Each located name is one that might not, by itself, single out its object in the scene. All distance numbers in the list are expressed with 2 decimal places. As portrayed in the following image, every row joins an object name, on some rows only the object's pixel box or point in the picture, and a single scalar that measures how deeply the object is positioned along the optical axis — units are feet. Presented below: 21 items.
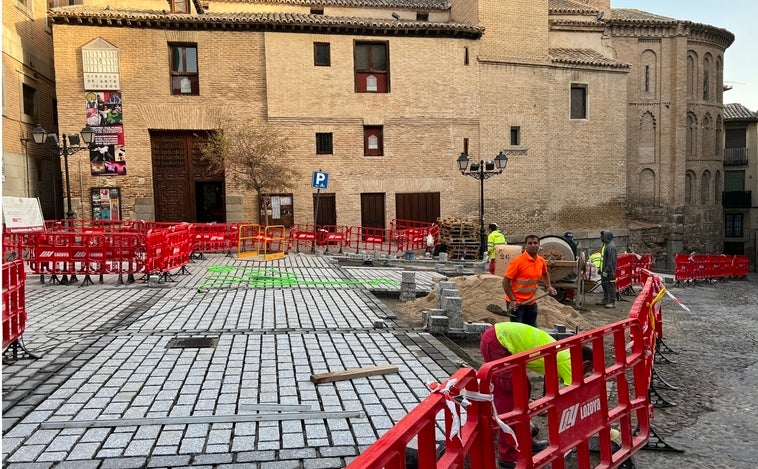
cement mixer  41.83
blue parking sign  58.03
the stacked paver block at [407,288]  36.06
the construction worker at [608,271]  43.70
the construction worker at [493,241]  46.96
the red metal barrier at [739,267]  82.53
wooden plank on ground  17.98
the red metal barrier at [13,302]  19.26
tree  74.59
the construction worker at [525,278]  24.58
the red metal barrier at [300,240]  67.62
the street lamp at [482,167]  62.03
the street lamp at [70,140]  56.03
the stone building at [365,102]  75.00
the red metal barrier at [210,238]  58.39
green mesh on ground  38.93
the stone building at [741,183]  134.62
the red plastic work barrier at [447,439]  7.00
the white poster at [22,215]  30.30
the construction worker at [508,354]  12.73
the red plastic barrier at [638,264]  62.32
